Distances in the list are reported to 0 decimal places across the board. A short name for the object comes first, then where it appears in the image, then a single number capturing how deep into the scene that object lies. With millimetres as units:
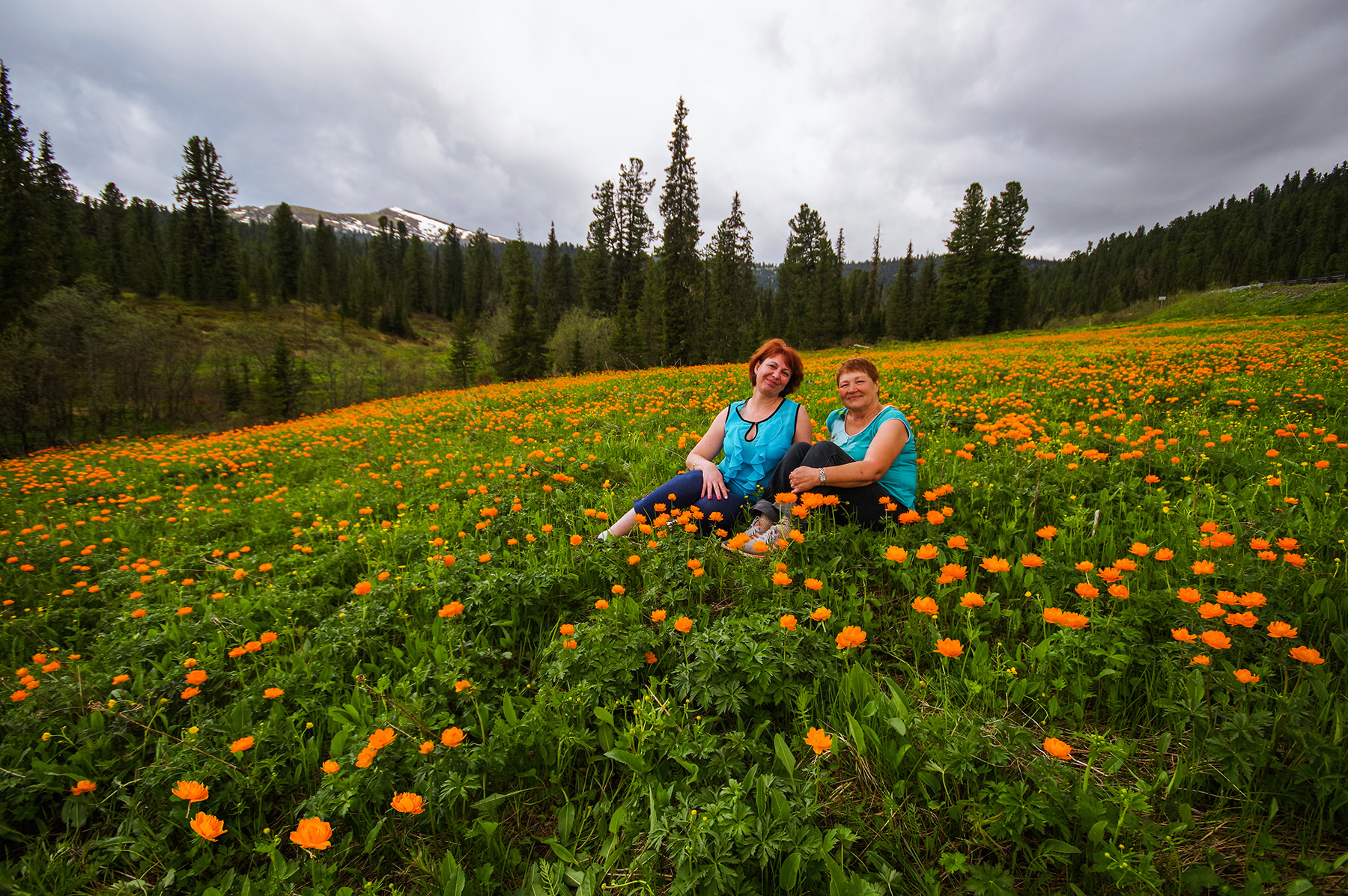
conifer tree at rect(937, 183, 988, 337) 34188
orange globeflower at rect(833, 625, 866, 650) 1678
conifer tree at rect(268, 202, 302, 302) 61688
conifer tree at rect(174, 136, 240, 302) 48469
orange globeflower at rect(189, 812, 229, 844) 1261
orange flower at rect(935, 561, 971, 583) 1899
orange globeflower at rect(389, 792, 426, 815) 1302
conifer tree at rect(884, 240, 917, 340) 45031
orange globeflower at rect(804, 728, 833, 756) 1367
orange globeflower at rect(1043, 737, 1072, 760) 1175
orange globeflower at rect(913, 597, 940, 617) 1652
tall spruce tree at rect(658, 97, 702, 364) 25438
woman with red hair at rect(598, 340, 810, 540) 3178
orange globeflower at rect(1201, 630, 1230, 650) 1350
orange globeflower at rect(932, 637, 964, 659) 1532
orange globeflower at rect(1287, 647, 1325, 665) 1290
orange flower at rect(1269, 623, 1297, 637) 1423
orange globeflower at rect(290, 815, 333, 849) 1223
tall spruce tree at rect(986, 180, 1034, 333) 33031
